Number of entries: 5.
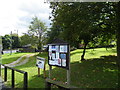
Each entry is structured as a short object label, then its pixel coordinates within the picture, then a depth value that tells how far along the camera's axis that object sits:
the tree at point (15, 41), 37.74
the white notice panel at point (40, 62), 5.11
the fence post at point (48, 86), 2.56
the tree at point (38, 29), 18.90
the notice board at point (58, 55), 3.35
